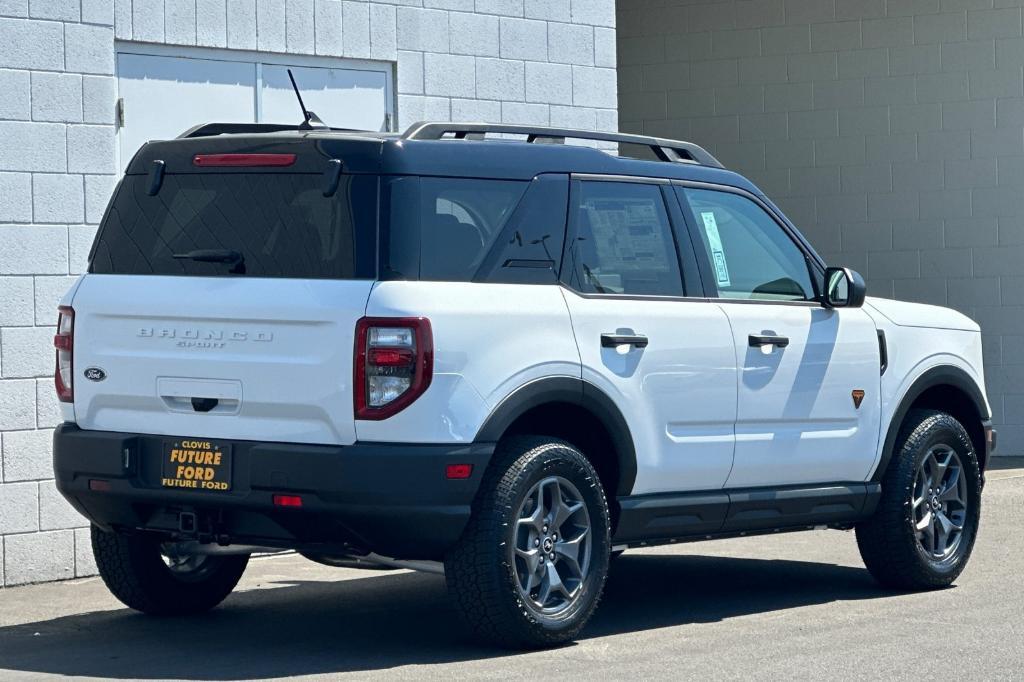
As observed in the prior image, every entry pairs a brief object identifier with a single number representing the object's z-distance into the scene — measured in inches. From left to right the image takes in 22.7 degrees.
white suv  371.8
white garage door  544.9
